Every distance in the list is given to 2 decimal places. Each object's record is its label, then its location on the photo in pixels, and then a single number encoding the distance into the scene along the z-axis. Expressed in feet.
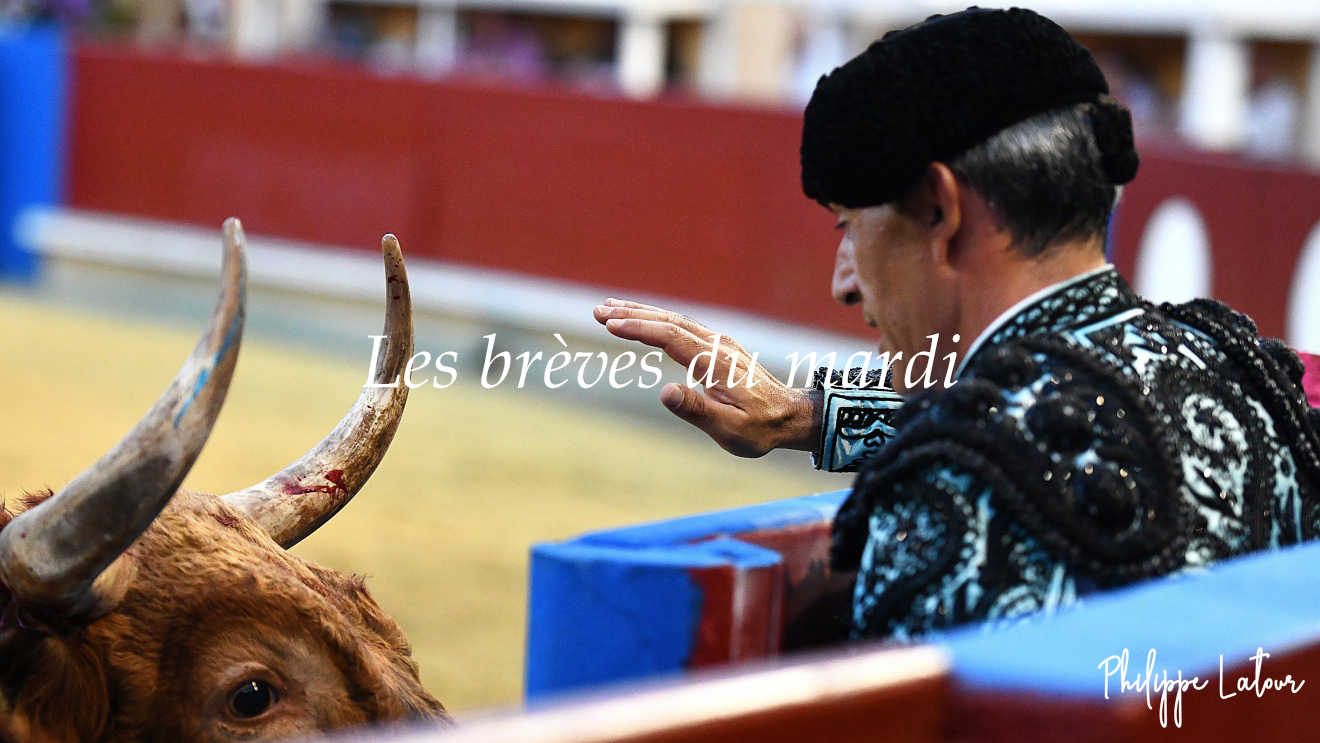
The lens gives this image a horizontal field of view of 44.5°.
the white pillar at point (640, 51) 50.85
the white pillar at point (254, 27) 54.08
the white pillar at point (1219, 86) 40.34
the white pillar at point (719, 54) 47.11
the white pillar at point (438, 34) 54.85
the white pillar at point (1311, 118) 38.24
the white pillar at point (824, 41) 44.24
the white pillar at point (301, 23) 56.03
